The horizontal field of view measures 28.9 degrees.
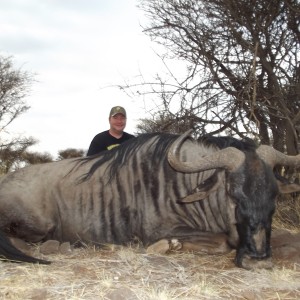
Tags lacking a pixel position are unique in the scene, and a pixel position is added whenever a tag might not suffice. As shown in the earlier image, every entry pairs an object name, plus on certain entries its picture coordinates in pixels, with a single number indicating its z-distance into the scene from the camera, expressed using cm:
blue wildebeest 364
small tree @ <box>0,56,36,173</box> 1337
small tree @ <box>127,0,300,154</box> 610
